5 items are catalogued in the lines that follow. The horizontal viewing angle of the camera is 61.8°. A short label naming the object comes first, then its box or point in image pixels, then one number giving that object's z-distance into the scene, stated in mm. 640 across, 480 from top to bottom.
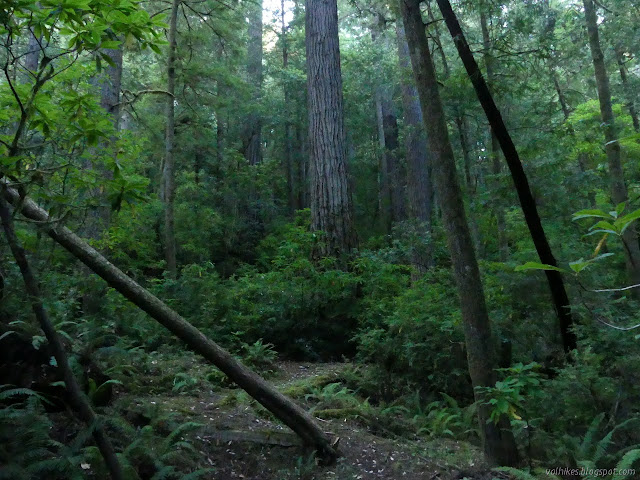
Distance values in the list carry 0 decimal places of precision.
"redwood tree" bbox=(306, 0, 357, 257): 11800
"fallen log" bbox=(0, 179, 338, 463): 4062
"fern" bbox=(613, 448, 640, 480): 3809
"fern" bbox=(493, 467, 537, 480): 4086
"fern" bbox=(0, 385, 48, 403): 3898
